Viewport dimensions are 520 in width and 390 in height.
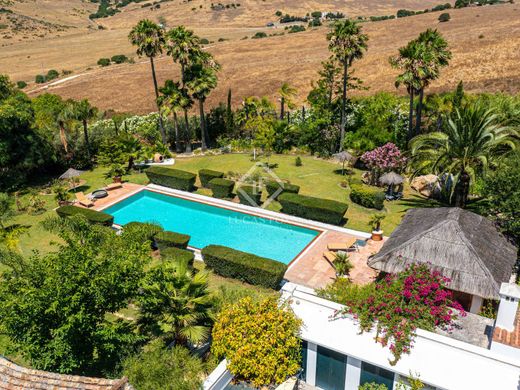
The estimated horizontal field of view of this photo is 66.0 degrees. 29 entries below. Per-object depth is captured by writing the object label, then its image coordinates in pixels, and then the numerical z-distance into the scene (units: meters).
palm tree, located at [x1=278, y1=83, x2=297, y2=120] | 41.97
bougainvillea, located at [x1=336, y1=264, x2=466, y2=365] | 13.44
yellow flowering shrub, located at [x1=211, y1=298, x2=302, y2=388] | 13.14
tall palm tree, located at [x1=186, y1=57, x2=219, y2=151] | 38.00
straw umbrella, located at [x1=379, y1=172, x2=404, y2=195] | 28.78
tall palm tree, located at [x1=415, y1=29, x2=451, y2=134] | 30.61
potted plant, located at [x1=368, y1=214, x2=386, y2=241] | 24.77
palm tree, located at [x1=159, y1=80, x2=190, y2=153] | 38.50
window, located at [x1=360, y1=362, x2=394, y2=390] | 13.00
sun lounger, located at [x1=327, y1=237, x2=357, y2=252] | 23.06
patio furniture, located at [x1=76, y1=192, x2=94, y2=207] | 30.11
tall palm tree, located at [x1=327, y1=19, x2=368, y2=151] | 34.31
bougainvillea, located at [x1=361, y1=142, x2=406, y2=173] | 30.66
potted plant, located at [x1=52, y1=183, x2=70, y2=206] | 30.20
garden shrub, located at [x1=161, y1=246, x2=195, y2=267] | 21.07
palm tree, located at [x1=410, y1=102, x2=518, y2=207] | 22.98
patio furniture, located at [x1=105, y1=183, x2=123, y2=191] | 33.98
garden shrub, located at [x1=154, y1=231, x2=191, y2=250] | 22.80
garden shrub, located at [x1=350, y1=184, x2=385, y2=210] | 28.20
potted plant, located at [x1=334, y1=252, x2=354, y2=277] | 20.72
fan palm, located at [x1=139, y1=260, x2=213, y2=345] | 14.16
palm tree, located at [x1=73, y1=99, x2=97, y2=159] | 35.56
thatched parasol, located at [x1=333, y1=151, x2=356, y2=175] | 33.97
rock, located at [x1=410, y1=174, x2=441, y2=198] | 30.06
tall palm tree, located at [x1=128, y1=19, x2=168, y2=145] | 37.78
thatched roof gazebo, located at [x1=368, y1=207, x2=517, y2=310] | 16.45
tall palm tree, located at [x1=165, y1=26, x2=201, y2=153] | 37.22
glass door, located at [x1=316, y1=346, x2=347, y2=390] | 13.73
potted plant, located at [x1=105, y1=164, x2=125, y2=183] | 35.00
